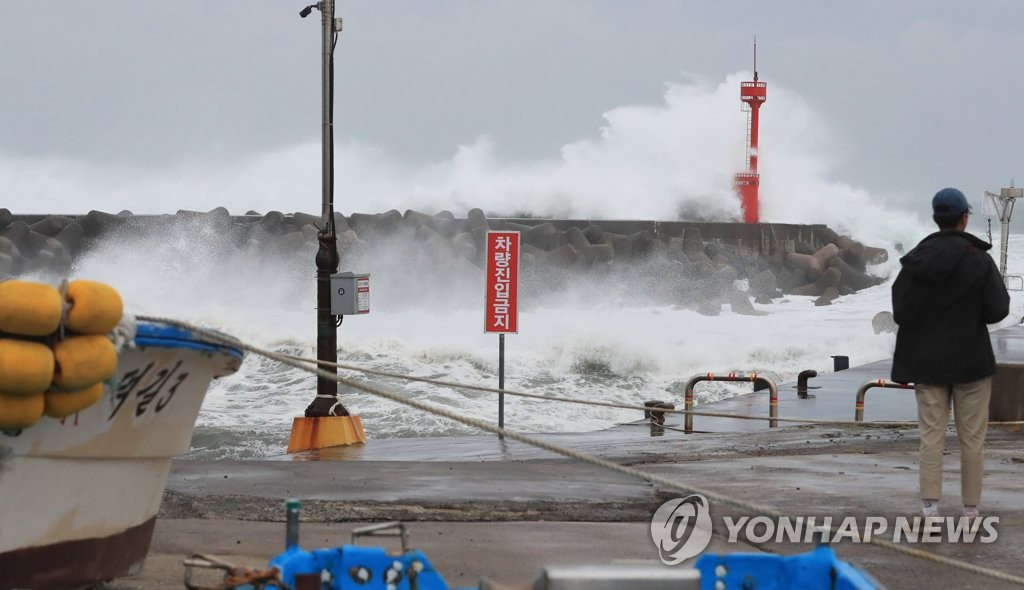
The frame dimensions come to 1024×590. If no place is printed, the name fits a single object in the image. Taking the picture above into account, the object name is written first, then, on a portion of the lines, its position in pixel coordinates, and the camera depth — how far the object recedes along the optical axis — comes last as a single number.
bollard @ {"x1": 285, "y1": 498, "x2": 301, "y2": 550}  7.88
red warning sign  28.11
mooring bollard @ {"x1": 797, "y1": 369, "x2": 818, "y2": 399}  36.46
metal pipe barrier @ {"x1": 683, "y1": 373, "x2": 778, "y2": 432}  28.87
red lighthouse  112.06
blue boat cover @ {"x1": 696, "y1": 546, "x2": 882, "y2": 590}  7.97
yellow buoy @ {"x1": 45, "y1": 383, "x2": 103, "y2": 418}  8.17
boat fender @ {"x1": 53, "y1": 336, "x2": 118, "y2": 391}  7.91
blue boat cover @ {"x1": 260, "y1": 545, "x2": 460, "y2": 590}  7.98
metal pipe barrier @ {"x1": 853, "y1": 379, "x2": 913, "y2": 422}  28.36
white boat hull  8.66
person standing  12.58
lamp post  27.53
